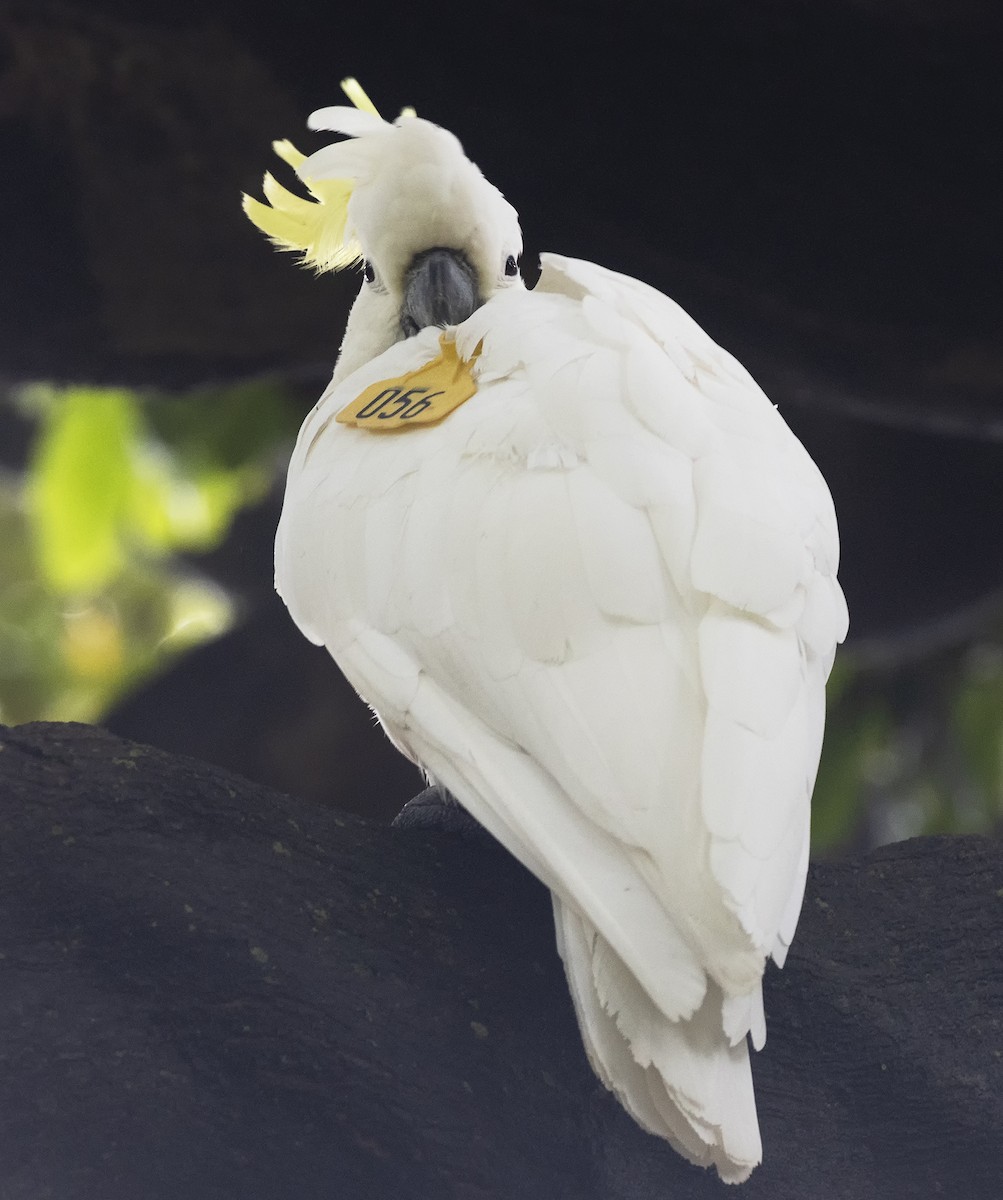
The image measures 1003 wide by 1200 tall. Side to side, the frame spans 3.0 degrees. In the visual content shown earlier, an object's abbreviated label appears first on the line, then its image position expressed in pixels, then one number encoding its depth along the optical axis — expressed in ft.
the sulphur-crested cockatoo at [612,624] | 19.48
